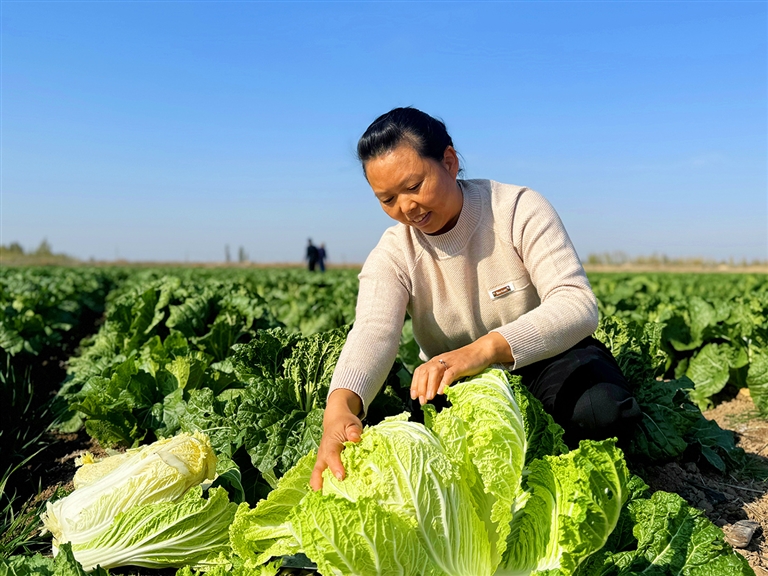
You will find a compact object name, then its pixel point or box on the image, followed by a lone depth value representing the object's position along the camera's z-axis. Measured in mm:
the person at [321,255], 38569
